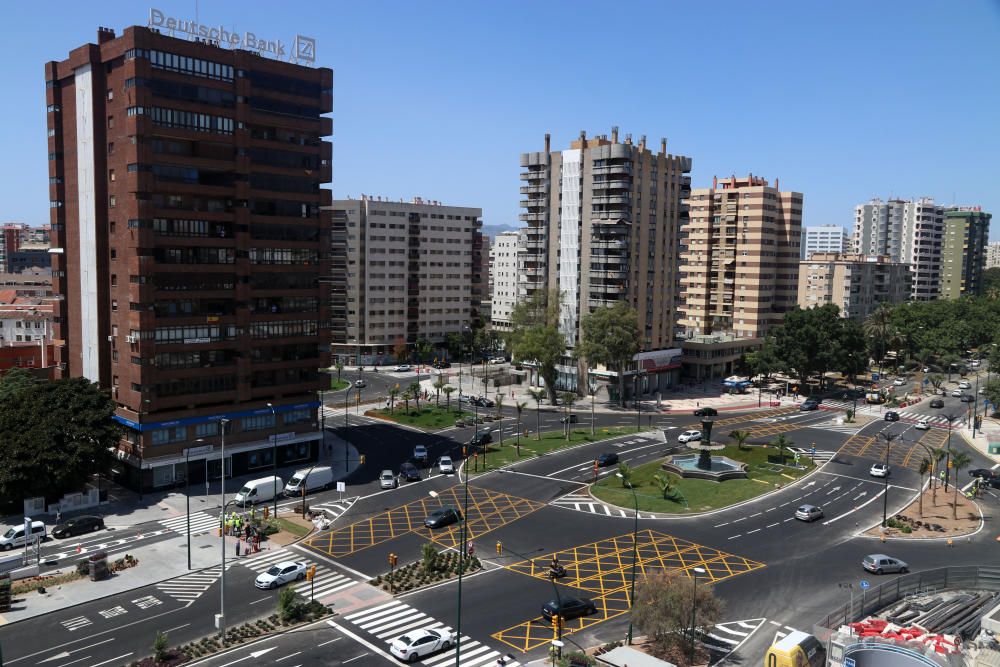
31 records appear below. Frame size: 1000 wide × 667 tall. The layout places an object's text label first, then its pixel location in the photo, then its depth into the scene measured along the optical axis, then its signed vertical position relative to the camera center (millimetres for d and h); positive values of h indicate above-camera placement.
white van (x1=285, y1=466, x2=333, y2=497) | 80500 -20894
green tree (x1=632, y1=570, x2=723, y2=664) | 45156 -18828
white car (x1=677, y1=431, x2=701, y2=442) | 101750 -19712
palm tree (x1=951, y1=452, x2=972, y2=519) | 77688 -17125
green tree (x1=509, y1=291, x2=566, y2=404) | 124812 -8705
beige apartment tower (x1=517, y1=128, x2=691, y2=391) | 132125 +9082
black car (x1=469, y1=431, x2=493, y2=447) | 99625 -20173
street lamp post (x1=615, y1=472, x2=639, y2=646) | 52712 -21397
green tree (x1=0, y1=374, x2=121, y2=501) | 70125 -15040
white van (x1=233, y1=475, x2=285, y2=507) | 76750 -21037
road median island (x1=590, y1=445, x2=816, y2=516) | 76000 -20857
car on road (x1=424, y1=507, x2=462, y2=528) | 69438 -21126
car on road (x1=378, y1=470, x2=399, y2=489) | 82438 -21139
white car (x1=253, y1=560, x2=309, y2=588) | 57188 -21797
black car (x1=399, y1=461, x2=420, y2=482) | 85125 -21042
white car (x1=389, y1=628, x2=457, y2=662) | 46156 -21552
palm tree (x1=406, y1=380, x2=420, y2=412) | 117312 -16323
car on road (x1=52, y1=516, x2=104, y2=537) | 67938 -21961
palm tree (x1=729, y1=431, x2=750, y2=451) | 93812 -18068
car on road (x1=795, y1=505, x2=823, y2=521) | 71438 -20604
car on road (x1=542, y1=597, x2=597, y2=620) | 51156 -21239
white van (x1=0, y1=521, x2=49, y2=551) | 64750 -21927
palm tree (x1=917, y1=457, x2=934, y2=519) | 77188 -17550
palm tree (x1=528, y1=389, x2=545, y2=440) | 106844 -19809
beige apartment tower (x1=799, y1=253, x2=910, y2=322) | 195875 +977
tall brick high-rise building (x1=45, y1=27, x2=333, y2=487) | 77562 +3397
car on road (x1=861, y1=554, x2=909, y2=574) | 59250 -20828
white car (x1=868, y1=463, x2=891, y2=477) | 85500 -19904
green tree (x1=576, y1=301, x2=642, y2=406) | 121000 -8355
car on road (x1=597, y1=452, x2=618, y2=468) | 90000 -20270
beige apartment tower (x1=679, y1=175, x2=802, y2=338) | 162500 +5746
